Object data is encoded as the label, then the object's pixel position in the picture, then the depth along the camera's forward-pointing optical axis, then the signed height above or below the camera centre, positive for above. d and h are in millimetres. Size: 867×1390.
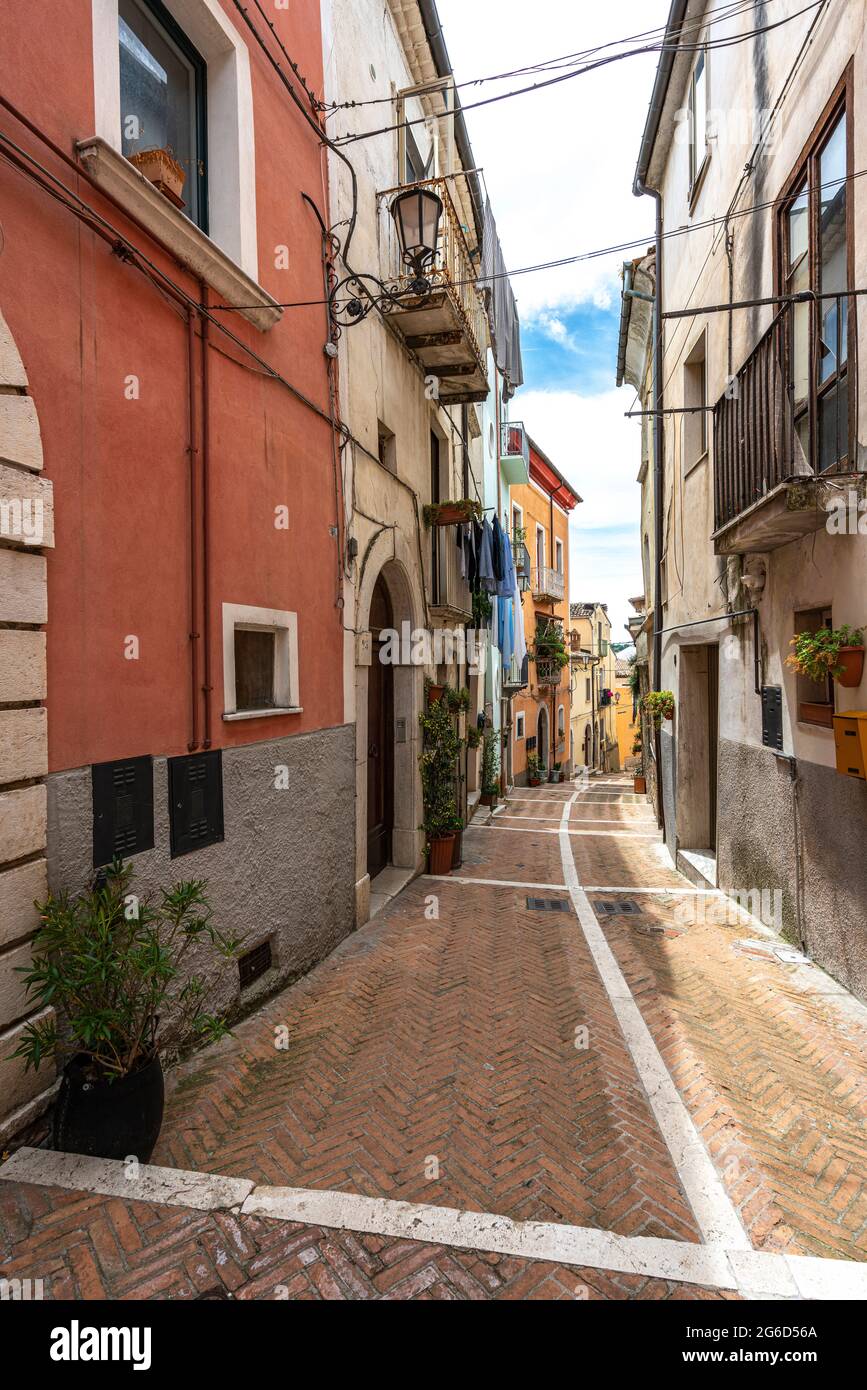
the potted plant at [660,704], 10500 -367
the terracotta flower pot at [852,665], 4672 +104
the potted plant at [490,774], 15477 -2167
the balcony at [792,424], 5008 +2180
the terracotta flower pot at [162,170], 4094 +3238
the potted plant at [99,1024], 3080 -1618
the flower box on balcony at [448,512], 10031 +2616
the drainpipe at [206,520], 4505 +1136
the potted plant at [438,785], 9383 -1446
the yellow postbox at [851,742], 4294 -422
